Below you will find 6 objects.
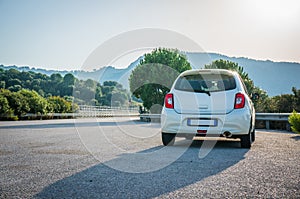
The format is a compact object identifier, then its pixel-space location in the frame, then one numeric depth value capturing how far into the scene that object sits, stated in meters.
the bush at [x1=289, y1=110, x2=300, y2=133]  10.78
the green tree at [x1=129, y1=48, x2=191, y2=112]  33.00
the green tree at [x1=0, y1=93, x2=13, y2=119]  27.25
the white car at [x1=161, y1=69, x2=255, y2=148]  6.41
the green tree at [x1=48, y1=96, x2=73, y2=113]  37.52
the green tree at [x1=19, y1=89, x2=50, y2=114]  32.28
